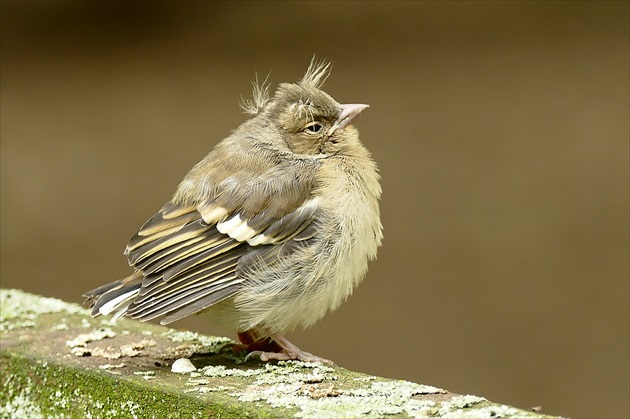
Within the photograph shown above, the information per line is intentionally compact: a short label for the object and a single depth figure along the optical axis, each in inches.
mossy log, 196.5
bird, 241.4
